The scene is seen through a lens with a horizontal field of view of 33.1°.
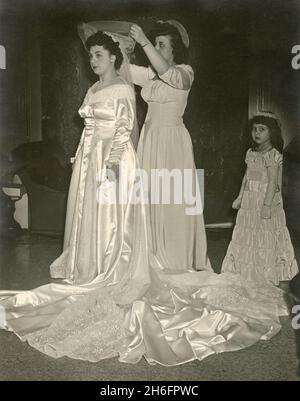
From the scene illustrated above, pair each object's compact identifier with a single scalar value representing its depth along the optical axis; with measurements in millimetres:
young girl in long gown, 2609
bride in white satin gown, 2170
